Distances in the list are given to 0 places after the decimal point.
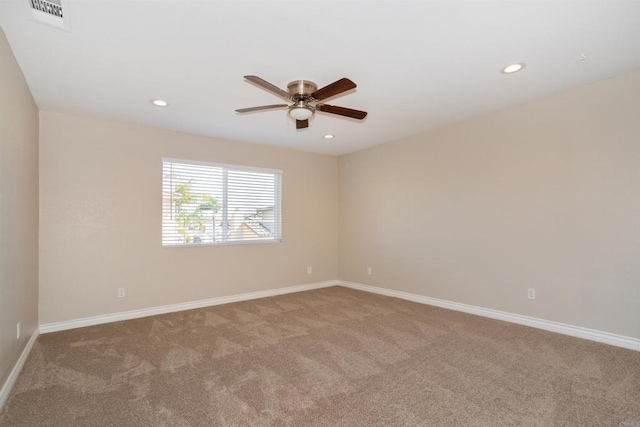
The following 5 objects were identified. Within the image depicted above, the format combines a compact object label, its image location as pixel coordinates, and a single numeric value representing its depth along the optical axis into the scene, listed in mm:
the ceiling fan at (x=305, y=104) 2668
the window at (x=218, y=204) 4441
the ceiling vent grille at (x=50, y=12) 1922
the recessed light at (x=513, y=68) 2688
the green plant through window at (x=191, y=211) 4488
